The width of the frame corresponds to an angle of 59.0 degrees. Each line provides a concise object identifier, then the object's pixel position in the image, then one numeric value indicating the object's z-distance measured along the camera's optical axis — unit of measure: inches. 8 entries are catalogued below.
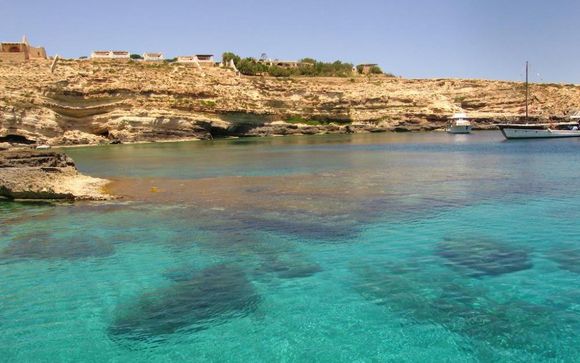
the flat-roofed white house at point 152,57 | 3769.7
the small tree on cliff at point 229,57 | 4571.9
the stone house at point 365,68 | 5407.5
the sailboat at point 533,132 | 2655.0
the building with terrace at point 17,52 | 3102.9
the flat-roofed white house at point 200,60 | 3745.1
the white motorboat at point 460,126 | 3324.3
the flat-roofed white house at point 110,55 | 3569.1
